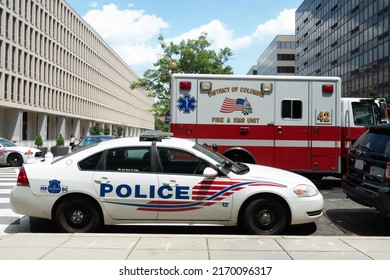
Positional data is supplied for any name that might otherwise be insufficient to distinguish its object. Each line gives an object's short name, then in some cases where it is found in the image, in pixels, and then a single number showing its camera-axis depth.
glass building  48.69
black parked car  6.11
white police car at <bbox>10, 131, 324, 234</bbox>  6.01
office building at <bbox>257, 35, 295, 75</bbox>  93.19
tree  41.66
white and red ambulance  10.16
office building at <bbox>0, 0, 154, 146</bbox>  46.16
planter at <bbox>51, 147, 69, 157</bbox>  30.36
